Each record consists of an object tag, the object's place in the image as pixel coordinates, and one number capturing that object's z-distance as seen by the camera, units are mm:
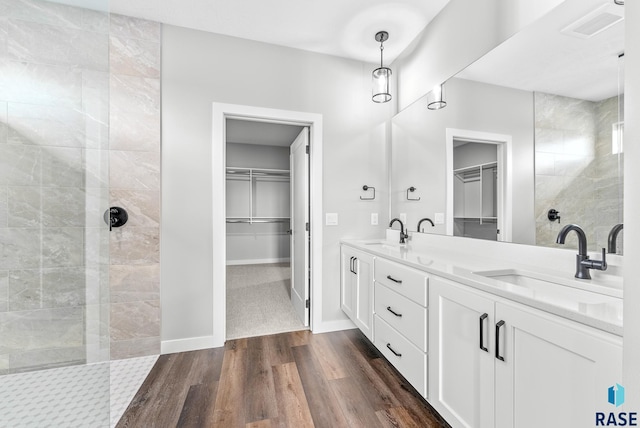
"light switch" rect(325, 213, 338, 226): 2564
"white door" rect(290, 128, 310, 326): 2621
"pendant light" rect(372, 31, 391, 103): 2192
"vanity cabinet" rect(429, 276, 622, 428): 740
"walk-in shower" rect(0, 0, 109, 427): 923
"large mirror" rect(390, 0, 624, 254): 1143
